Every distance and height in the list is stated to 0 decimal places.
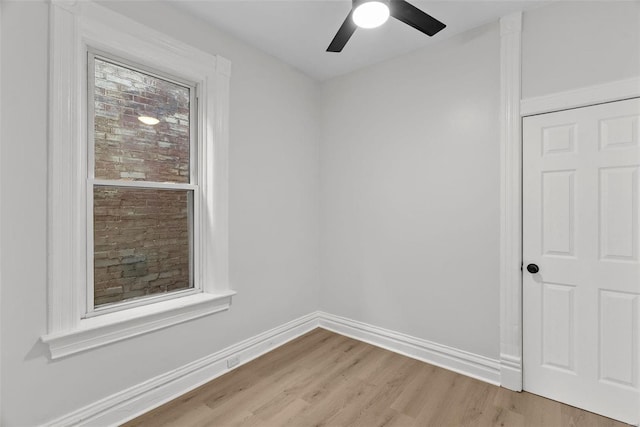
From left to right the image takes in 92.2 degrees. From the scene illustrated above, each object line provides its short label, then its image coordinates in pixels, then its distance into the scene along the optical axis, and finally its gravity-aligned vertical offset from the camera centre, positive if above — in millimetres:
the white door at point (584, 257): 1855 -275
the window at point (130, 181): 1666 +218
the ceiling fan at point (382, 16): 1683 +1140
